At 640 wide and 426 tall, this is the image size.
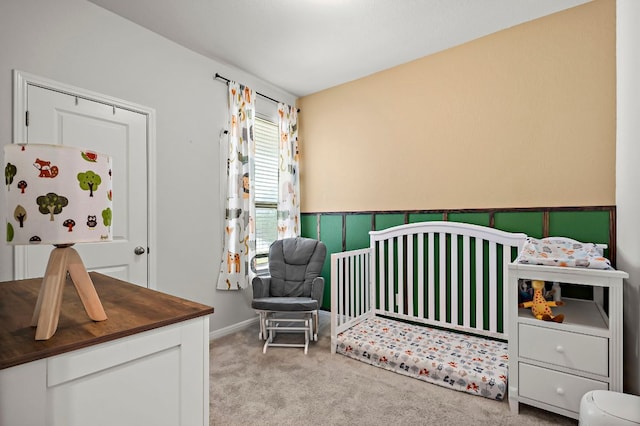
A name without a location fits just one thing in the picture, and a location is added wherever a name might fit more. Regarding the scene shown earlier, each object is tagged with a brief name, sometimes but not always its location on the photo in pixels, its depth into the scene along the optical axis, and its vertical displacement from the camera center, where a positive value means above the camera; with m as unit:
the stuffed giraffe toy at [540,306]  1.78 -0.55
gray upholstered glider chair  2.73 -0.73
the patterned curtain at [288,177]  3.70 +0.43
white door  2.01 +0.46
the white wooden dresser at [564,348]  1.60 -0.74
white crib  2.25 -0.82
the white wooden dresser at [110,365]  0.66 -0.38
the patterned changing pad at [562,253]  1.71 -0.25
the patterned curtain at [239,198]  3.11 +0.15
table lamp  0.72 +0.02
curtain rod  3.02 +1.31
